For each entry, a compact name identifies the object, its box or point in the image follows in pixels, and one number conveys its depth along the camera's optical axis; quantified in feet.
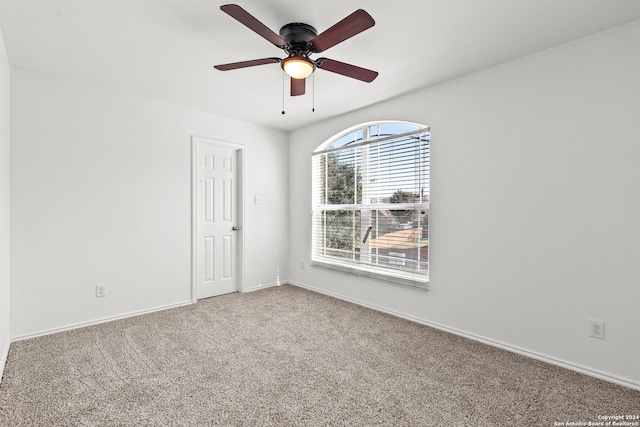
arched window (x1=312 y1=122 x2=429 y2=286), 10.89
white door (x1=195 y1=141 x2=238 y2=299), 13.21
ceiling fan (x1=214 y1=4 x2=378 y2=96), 5.69
